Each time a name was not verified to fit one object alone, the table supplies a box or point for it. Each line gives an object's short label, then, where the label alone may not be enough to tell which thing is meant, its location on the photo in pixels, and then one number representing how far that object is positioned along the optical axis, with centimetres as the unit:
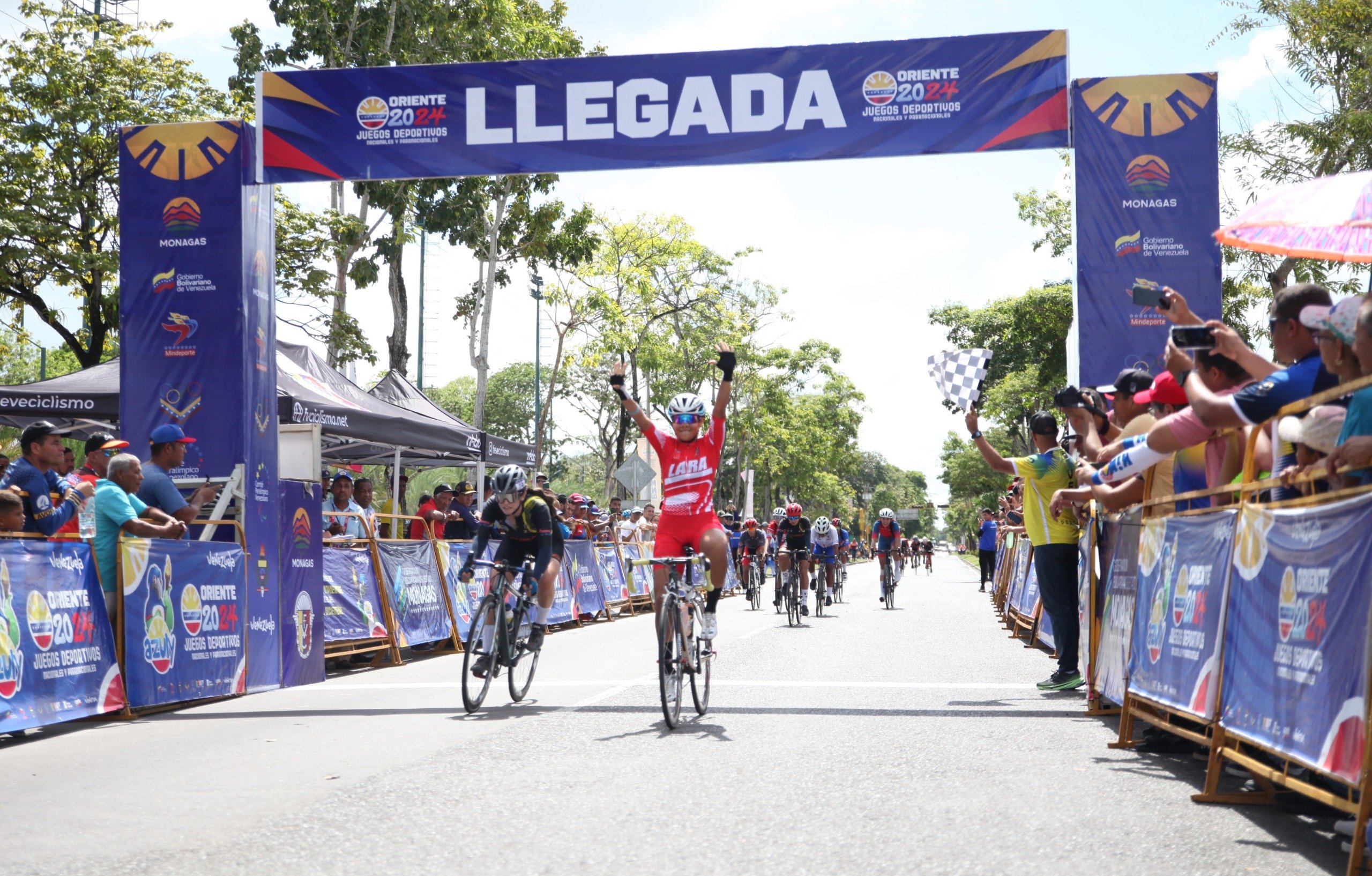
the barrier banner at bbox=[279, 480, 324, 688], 1158
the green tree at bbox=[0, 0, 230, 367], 2323
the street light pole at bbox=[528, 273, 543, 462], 5047
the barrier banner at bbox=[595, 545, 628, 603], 2203
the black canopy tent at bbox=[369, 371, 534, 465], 2073
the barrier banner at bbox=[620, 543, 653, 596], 2425
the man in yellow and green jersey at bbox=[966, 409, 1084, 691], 959
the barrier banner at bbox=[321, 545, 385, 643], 1263
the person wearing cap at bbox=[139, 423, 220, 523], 996
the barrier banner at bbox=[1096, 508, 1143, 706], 749
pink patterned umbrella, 516
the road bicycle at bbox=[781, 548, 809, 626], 1947
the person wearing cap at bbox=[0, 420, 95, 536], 960
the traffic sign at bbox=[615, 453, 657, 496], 2809
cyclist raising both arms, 878
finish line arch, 1126
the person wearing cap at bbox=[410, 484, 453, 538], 1633
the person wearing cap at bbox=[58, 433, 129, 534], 1050
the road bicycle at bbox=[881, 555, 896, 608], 2450
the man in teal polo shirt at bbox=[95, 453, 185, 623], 927
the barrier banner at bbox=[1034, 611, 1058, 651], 1394
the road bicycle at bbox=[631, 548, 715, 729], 796
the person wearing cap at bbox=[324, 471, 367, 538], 1446
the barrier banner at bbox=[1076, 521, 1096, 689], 868
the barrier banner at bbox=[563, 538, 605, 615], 1947
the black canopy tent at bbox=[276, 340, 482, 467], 1592
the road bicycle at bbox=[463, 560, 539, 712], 910
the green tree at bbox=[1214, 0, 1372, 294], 2162
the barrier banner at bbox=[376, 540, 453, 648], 1369
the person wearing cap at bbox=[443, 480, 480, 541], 1734
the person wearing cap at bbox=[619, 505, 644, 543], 2509
